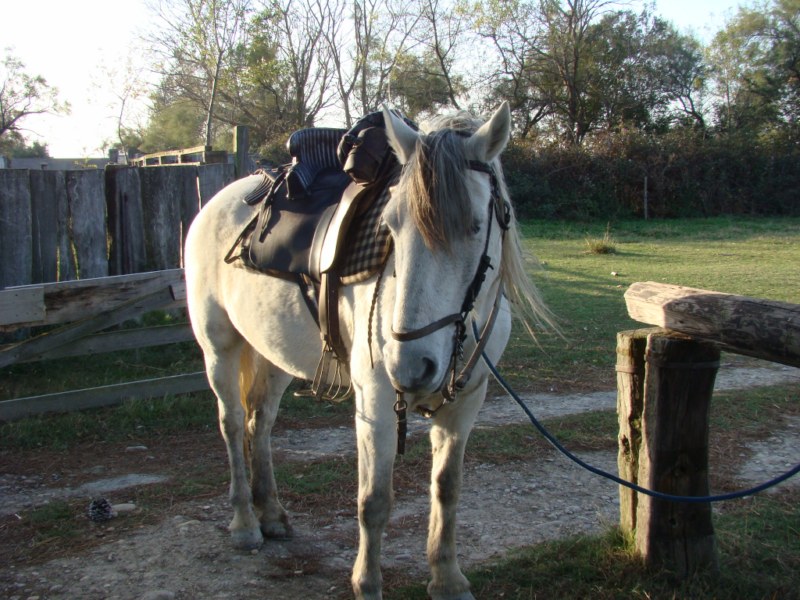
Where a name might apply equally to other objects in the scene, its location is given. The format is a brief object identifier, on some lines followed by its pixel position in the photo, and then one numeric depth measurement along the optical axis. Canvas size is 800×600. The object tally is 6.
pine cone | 3.89
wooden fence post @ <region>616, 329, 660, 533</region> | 3.16
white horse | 2.27
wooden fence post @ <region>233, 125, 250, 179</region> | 7.76
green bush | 25.02
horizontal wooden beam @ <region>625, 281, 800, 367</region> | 2.39
